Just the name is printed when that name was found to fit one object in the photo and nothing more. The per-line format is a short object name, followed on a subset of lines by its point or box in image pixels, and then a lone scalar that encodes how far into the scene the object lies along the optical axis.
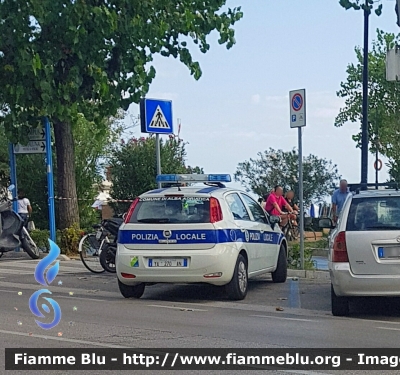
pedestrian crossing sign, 15.91
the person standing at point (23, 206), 20.17
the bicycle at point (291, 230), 21.67
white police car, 12.27
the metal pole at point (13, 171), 20.00
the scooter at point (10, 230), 18.22
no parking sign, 15.53
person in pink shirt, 19.41
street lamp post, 26.25
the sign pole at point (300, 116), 15.53
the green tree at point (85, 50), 17.72
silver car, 10.52
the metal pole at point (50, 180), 19.08
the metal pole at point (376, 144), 42.84
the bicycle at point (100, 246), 15.85
